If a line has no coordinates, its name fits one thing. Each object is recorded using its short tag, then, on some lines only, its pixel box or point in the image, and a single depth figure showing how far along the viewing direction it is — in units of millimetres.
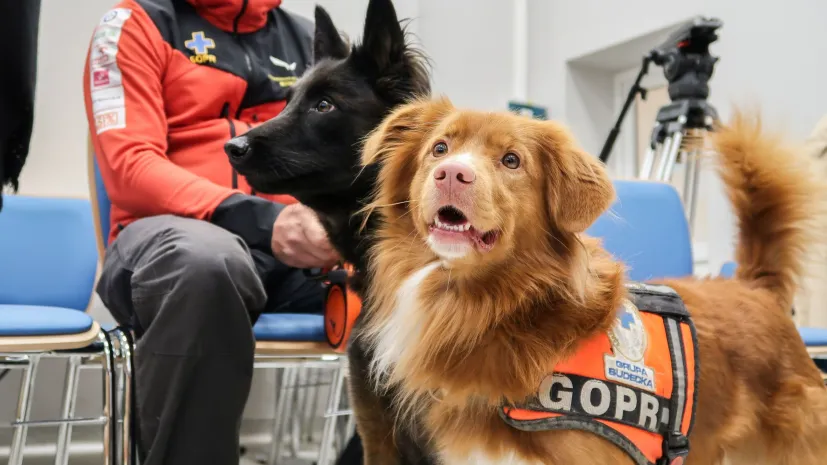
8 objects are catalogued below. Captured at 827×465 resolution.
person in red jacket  1313
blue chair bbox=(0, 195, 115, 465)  2193
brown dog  1031
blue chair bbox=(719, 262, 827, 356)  1854
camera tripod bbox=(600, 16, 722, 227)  2598
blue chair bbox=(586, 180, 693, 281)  2188
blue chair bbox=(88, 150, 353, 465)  1530
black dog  1384
